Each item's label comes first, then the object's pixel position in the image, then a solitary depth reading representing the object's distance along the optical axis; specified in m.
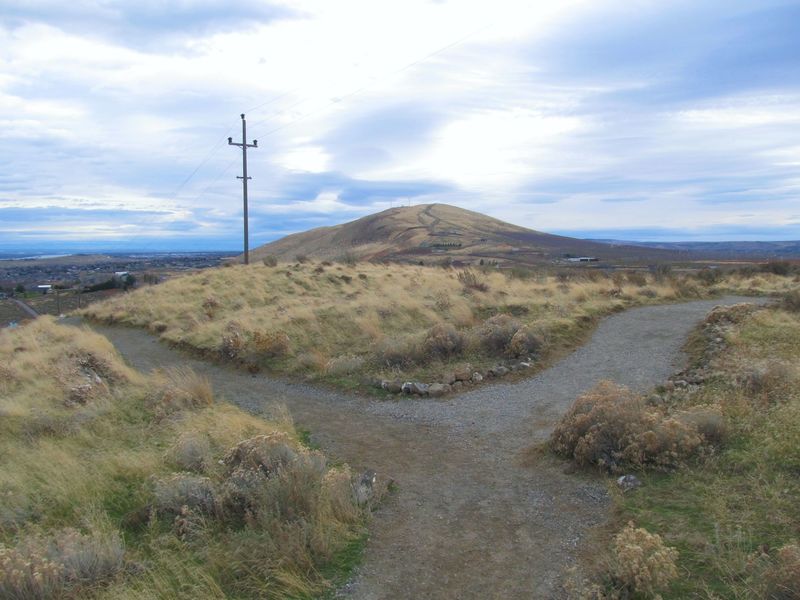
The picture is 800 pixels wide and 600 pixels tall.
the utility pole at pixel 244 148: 28.00
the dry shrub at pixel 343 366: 10.64
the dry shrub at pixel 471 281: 21.48
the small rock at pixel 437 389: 9.00
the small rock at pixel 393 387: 9.28
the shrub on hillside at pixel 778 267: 33.09
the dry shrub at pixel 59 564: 3.58
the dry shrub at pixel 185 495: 4.87
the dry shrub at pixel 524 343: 11.07
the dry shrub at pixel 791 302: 15.24
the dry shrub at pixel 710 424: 5.70
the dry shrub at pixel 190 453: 5.86
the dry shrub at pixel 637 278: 25.23
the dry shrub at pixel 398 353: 10.65
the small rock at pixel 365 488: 5.09
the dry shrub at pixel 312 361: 11.11
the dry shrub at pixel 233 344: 12.80
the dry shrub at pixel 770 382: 6.74
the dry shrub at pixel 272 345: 12.30
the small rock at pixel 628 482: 5.12
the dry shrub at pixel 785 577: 3.14
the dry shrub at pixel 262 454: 5.21
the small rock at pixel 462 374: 9.59
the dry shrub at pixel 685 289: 22.12
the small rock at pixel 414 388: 9.06
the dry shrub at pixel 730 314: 13.51
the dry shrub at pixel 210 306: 18.82
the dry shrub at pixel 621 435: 5.47
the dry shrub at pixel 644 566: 3.47
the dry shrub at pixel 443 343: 10.94
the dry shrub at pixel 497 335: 11.42
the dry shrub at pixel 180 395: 8.31
